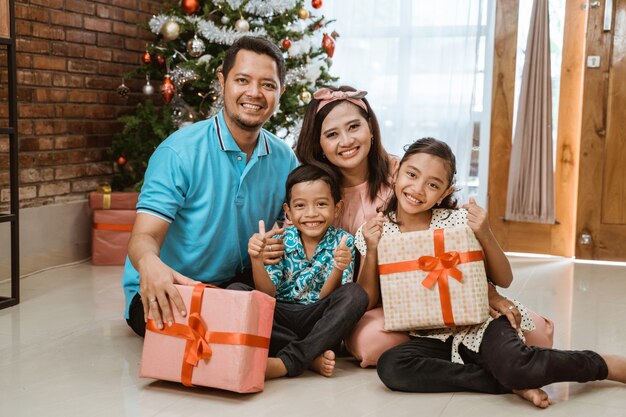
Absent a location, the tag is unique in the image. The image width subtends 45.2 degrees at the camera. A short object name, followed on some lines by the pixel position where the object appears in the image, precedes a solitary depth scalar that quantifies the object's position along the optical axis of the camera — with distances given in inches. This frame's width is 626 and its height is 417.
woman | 100.7
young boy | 88.0
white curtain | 183.3
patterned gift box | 83.4
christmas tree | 158.7
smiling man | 94.7
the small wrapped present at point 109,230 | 158.9
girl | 79.6
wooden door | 171.8
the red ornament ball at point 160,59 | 165.2
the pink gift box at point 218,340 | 78.3
